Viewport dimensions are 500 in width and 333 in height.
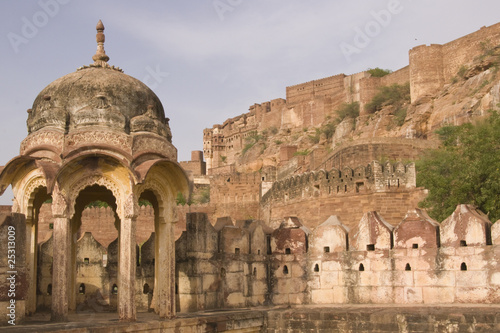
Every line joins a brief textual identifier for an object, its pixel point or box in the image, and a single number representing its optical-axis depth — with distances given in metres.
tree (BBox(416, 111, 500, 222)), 17.30
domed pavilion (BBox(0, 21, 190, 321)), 9.68
